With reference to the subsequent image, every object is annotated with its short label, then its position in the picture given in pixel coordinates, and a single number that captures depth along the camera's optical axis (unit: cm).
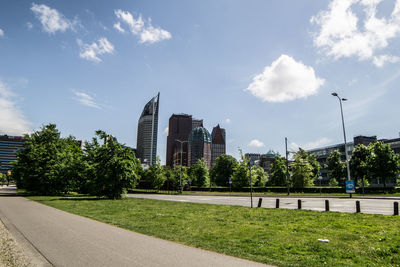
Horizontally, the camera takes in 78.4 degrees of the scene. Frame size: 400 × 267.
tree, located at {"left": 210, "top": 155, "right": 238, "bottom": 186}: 7725
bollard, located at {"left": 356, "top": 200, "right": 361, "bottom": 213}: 1311
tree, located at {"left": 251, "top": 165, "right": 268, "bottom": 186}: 6319
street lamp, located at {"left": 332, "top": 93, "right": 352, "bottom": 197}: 3195
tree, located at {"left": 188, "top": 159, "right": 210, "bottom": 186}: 7094
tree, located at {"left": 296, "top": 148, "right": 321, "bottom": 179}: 6619
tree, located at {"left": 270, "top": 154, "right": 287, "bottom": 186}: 6188
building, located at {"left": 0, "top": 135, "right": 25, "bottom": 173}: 18525
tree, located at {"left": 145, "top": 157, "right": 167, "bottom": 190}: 4828
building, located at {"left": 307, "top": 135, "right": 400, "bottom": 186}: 9480
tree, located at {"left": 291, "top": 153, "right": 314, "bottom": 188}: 4912
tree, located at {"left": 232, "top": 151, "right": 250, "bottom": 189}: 5289
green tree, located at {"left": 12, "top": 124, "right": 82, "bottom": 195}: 3353
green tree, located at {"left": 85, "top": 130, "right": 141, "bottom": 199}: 2634
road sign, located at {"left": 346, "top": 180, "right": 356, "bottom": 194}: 2532
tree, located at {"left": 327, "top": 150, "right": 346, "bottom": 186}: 5932
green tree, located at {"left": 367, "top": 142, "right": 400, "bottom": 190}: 4062
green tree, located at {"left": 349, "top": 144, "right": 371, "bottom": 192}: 4319
